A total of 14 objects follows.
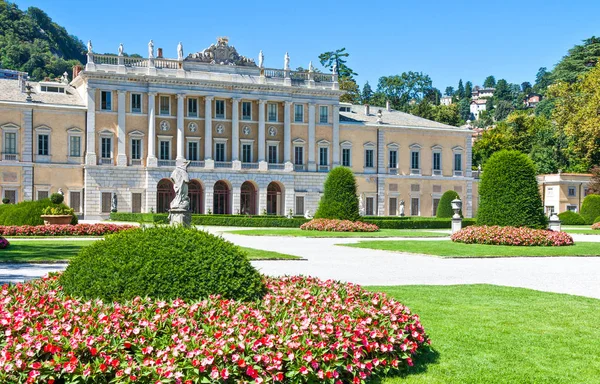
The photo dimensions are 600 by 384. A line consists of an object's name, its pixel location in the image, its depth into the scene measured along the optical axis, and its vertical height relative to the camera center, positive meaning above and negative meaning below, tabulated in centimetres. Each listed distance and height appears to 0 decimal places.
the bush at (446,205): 5347 -42
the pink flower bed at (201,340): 598 -130
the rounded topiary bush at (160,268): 776 -78
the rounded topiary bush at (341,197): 3784 +10
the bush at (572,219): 5238 -137
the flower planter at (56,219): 3118 -95
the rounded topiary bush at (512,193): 2708 +26
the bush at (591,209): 5322 -64
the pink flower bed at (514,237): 2567 -133
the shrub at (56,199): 3306 -8
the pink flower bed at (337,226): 3647 -138
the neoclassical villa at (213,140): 5641 +496
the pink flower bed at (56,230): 2884 -133
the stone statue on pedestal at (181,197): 2588 +4
